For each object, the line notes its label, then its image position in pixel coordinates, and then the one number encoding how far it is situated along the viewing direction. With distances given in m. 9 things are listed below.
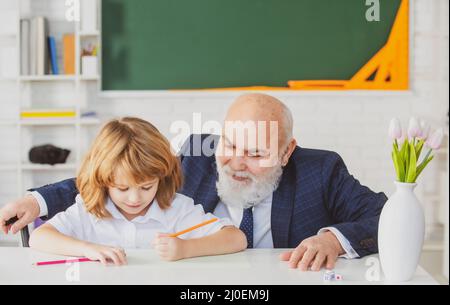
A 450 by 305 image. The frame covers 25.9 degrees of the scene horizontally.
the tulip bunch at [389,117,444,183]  2.37
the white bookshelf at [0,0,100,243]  3.52
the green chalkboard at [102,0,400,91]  3.46
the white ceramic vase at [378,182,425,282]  2.34
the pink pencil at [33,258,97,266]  2.47
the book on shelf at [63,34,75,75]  3.54
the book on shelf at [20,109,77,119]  3.56
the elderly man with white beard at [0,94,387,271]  2.94
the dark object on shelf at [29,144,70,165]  3.64
